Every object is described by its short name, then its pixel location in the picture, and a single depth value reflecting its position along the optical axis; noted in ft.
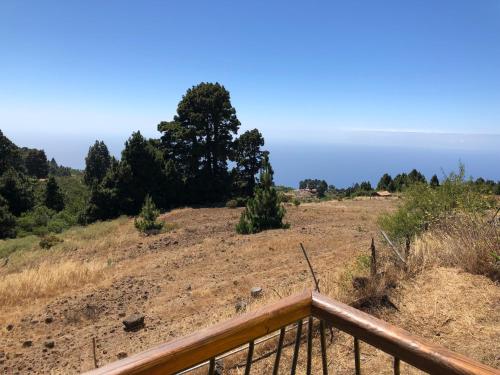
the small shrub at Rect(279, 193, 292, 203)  92.41
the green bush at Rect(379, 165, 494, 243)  29.43
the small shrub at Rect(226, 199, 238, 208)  85.87
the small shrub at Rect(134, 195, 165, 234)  61.87
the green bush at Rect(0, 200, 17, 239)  87.92
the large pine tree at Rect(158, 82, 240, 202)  96.22
